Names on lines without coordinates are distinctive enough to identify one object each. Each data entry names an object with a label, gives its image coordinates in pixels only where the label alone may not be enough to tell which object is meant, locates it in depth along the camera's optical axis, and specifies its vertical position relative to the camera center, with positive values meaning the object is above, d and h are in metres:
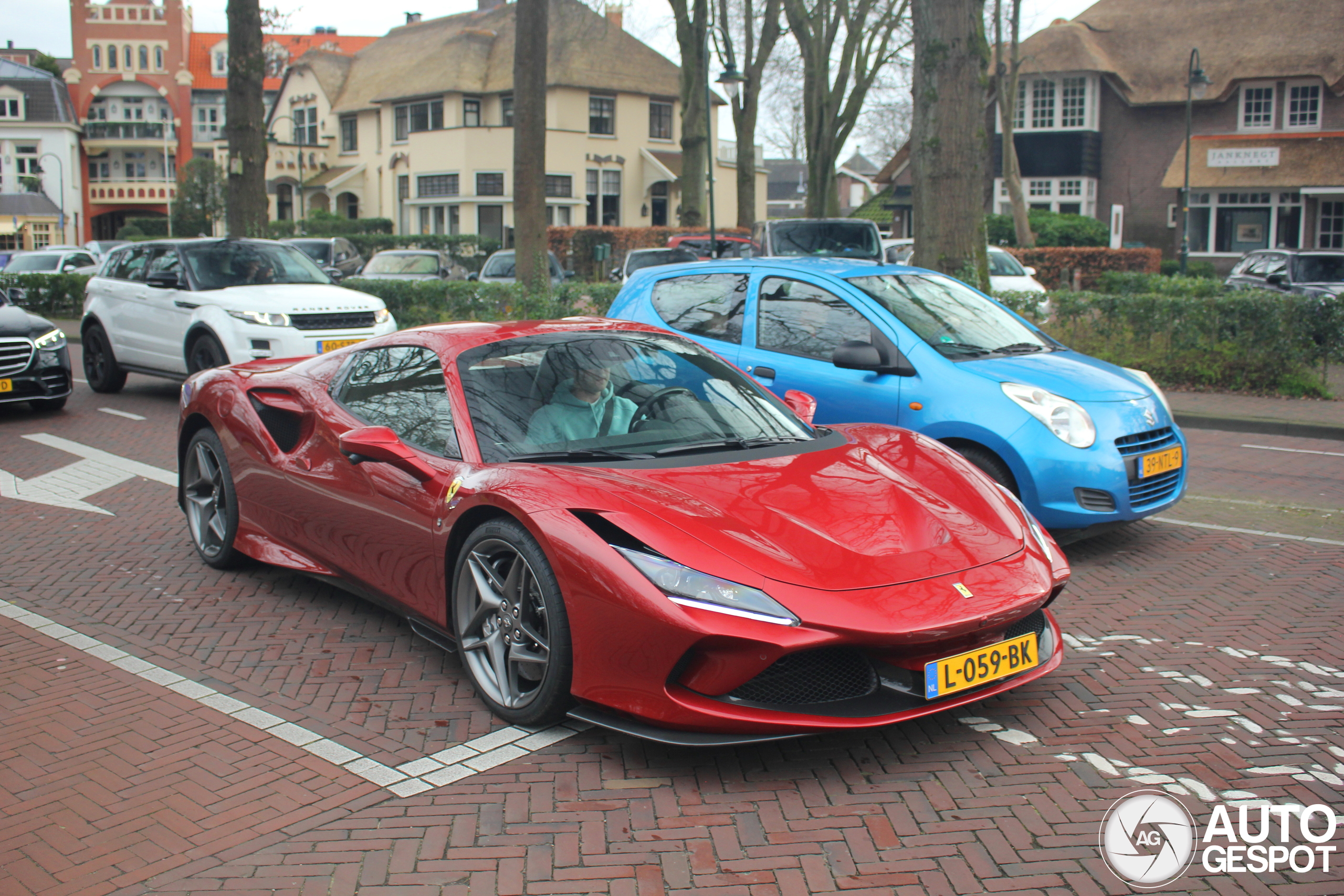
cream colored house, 48.78 +6.70
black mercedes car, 11.33 -0.79
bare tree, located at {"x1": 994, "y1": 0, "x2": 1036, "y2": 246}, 33.47 +4.13
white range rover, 11.59 -0.28
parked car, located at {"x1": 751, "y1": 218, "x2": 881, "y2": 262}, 18.61 +0.82
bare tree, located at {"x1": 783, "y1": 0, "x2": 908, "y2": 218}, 29.42 +6.05
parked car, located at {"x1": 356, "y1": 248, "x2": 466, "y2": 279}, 23.25 +0.40
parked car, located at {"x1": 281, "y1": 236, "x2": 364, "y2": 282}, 23.52 +0.66
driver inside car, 4.42 -0.49
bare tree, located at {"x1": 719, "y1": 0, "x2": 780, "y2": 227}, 30.70 +5.31
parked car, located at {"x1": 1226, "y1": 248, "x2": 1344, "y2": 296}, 19.16 +0.34
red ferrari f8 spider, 3.46 -0.86
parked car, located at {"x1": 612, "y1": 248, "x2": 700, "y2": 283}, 21.73 +0.55
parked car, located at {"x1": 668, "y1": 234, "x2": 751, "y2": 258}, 22.19 +0.83
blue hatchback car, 6.12 -0.50
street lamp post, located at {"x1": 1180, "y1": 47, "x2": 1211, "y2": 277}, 29.62 +5.43
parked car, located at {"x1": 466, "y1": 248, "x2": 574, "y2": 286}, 23.64 +0.33
